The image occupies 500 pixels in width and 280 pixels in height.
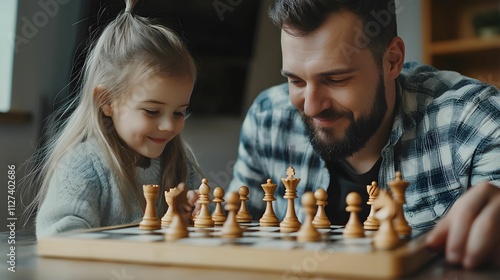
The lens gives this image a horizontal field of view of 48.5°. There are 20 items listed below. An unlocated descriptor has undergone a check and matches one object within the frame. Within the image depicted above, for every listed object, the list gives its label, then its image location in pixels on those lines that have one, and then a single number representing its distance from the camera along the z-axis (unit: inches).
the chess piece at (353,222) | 45.3
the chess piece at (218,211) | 57.6
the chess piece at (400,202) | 46.3
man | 64.8
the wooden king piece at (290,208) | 52.5
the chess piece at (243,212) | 61.1
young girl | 62.5
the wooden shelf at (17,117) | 65.2
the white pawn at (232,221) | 45.9
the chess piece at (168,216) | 52.8
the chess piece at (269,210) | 57.5
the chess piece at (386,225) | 39.1
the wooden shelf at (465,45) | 70.2
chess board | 36.4
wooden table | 37.0
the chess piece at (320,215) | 53.2
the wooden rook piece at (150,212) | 53.2
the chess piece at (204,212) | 54.7
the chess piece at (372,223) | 53.4
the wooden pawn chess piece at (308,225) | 43.3
